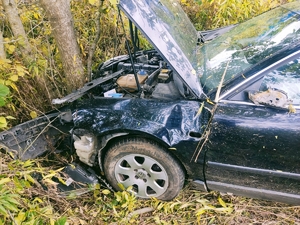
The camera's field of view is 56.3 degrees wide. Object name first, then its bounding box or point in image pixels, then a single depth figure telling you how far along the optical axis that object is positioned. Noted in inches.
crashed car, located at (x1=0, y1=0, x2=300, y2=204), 75.0
